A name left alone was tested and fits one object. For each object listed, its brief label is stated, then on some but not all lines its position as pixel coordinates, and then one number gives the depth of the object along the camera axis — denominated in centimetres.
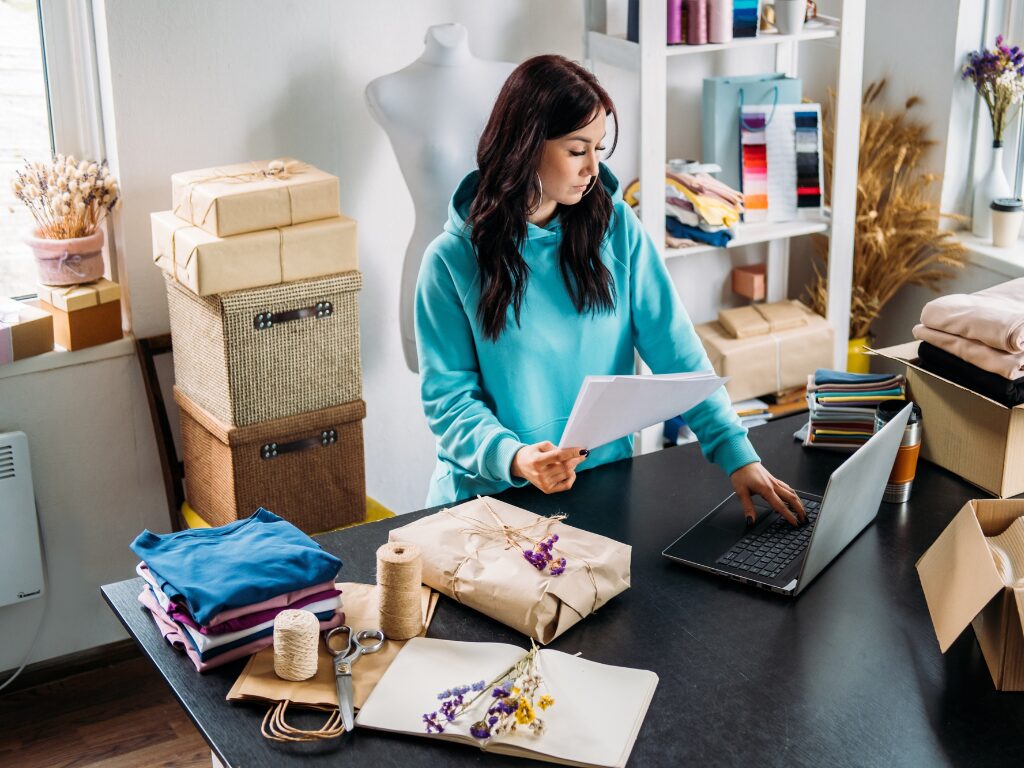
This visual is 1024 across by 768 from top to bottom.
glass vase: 378
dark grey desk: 142
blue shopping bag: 363
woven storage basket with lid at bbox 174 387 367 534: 278
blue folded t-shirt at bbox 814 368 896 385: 223
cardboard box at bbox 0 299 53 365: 280
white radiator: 286
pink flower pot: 283
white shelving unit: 323
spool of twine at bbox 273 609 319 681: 151
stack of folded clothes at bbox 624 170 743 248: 341
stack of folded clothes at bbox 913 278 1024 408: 204
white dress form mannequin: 296
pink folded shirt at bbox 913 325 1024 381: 203
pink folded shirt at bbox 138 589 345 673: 158
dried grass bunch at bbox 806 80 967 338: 380
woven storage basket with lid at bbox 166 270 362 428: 267
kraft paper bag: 150
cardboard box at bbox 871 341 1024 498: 206
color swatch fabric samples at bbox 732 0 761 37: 338
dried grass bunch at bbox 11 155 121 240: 280
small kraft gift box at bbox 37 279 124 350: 287
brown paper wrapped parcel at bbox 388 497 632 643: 163
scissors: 148
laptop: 174
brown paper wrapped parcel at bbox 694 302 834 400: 364
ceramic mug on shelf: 344
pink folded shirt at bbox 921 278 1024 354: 204
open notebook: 141
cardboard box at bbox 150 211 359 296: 258
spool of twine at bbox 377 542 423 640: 161
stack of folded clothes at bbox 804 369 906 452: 222
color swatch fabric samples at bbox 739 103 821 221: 365
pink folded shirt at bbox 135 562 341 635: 156
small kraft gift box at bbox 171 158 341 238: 261
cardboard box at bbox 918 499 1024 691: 153
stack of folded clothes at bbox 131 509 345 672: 156
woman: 208
